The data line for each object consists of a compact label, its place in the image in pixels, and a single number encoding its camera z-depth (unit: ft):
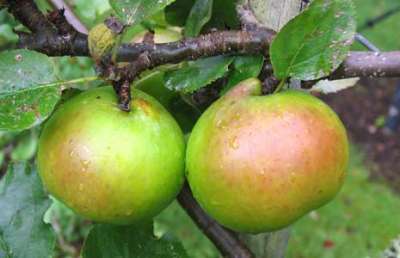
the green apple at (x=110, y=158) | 1.46
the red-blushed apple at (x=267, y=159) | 1.41
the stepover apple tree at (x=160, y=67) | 1.49
